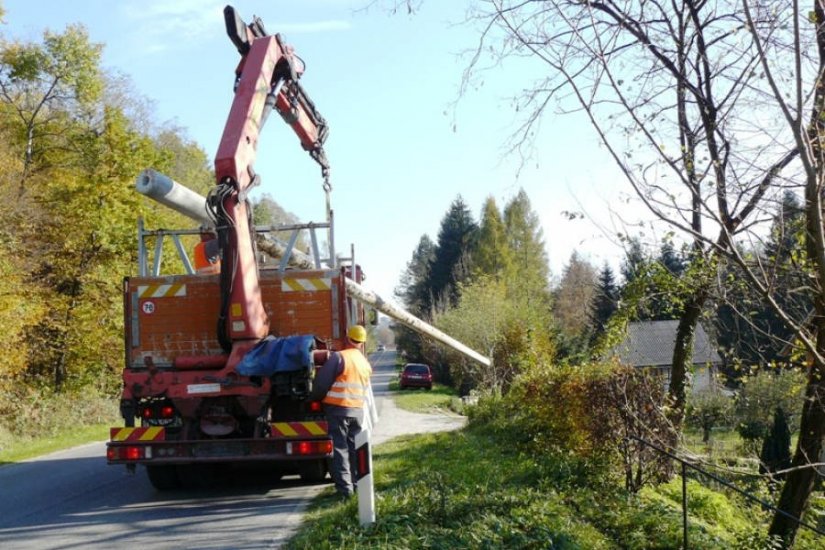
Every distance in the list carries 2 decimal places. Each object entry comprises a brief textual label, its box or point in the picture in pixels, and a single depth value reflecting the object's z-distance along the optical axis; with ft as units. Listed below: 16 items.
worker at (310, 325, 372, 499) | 27.12
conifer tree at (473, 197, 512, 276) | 181.57
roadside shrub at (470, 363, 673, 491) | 29.03
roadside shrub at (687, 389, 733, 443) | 49.64
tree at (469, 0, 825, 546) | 11.75
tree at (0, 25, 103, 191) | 90.02
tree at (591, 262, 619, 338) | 53.76
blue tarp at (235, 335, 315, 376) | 27.30
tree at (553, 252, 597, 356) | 124.19
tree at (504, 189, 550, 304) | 188.24
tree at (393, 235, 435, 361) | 175.32
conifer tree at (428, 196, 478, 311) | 201.36
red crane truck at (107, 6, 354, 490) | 28.14
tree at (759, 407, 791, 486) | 59.31
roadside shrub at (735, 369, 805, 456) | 26.37
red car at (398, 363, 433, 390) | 133.59
